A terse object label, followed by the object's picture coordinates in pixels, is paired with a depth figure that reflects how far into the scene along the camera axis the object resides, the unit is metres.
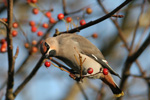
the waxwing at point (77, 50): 7.91
